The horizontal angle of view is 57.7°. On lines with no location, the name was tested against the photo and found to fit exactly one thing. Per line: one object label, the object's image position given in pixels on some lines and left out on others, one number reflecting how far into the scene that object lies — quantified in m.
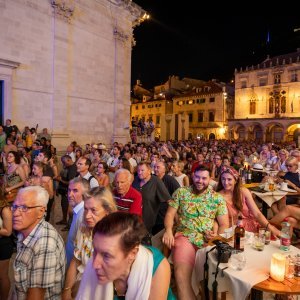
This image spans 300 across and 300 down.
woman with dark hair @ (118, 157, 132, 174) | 6.41
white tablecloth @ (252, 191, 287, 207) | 6.22
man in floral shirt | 3.64
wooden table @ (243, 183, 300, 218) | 6.84
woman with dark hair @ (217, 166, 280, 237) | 4.32
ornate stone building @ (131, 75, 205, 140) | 59.19
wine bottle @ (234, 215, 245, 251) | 3.23
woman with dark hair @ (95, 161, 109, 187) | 5.96
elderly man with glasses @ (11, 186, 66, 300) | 2.22
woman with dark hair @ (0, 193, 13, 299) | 3.23
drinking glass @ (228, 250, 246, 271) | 2.83
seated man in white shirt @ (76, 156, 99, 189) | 5.45
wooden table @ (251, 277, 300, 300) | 2.47
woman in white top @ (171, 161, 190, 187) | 6.42
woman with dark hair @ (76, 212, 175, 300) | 1.62
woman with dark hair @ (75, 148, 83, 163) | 9.85
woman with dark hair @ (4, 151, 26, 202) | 5.54
